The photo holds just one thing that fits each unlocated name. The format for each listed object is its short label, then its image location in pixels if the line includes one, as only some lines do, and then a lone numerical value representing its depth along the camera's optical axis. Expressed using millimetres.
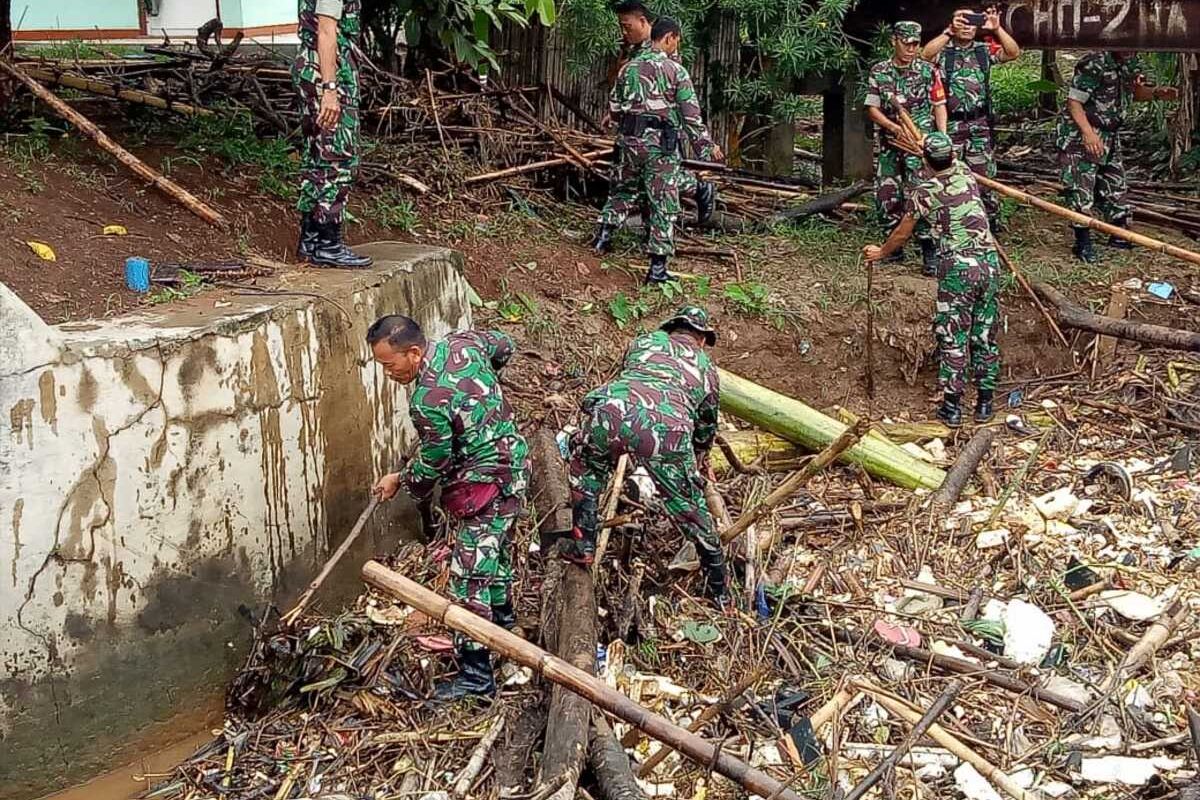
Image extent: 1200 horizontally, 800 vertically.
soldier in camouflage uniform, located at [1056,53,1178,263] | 9281
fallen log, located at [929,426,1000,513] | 6992
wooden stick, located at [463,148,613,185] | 9541
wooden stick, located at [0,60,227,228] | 7012
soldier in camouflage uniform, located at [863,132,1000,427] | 7602
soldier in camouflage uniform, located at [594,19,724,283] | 8594
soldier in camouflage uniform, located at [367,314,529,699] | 5152
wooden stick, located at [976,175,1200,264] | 7871
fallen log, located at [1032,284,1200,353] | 7863
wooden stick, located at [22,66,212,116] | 8609
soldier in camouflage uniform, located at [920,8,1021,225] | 8812
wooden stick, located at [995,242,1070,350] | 8070
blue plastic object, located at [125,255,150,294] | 5965
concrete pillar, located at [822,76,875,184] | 10594
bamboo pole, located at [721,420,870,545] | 5465
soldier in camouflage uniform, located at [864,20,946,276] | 8617
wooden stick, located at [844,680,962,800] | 4344
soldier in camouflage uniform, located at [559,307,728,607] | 5566
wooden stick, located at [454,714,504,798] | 4758
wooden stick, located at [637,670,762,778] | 4551
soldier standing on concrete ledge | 6324
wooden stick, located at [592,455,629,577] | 5688
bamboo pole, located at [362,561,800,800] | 4043
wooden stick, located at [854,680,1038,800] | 4496
